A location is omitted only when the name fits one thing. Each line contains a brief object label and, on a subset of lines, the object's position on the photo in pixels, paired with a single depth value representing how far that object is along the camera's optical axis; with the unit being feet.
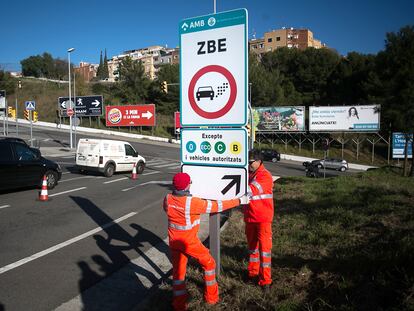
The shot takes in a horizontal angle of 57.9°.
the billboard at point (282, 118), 157.99
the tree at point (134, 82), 221.25
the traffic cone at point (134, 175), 59.58
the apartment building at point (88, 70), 503.69
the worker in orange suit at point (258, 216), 16.24
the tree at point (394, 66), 143.23
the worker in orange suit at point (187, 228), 13.83
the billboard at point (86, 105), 187.01
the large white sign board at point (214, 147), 14.15
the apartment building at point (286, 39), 342.64
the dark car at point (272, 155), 139.23
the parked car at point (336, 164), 127.75
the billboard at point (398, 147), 141.46
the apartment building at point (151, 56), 412.77
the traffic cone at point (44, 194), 36.99
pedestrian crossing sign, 96.93
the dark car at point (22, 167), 39.55
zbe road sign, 13.67
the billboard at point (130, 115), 178.60
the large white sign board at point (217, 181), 14.24
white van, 59.41
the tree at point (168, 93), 204.33
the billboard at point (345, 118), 146.92
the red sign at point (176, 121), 162.20
